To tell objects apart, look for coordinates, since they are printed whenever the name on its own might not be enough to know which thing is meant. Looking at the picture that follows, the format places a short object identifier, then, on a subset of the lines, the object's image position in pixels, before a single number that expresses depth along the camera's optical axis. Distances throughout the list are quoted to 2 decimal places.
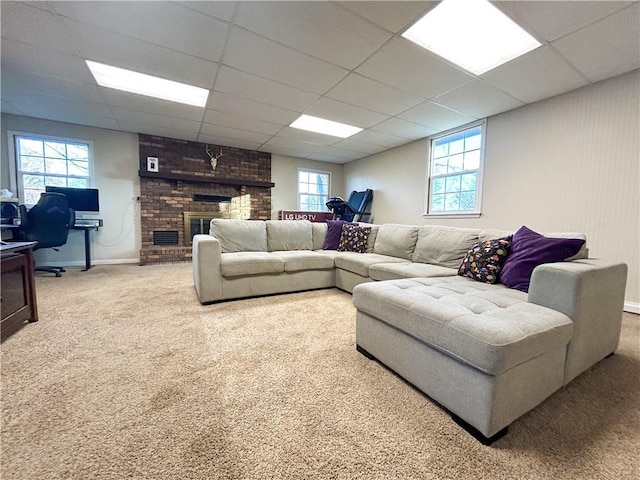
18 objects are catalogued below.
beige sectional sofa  0.95
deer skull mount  5.20
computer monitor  4.07
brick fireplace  4.76
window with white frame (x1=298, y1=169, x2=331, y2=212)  6.36
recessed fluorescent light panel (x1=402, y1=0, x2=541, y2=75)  1.85
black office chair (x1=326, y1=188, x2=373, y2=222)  5.55
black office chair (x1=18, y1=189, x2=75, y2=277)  3.29
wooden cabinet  1.65
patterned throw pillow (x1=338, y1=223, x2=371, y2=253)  3.39
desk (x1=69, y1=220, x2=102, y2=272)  3.94
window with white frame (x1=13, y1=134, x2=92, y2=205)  3.97
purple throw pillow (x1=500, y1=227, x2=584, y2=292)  1.57
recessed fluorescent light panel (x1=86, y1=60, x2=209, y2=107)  2.72
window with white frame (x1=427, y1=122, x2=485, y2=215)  3.79
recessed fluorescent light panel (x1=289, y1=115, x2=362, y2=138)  3.95
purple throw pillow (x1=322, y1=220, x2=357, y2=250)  3.58
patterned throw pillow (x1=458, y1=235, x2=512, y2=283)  1.87
